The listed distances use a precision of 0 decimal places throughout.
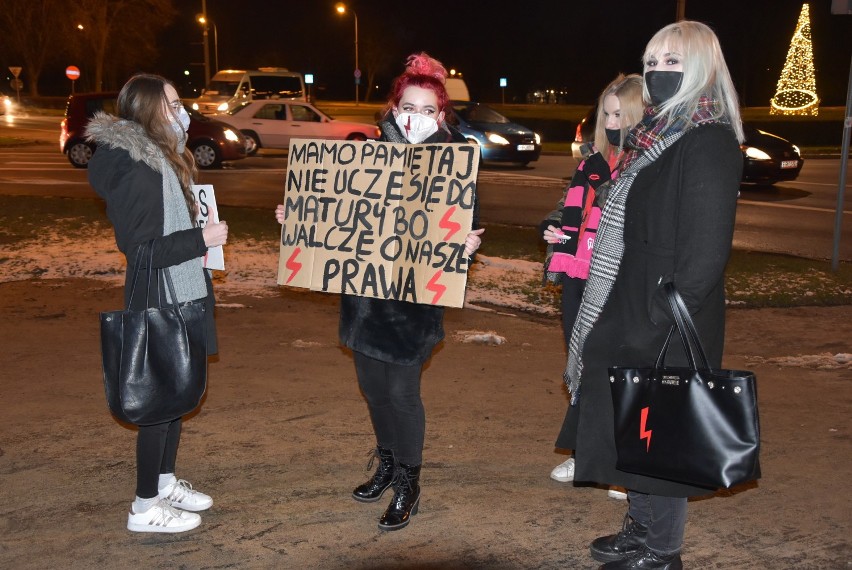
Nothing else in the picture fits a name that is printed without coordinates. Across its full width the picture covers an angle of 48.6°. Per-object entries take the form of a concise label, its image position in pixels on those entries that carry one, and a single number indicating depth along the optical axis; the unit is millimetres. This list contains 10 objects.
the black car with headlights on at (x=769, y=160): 17969
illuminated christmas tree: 41344
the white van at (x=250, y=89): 31389
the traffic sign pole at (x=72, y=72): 49978
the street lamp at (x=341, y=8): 59109
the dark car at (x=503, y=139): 22000
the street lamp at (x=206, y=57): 47250
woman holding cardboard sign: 4051
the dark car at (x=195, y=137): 20797
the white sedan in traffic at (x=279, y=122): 24188
